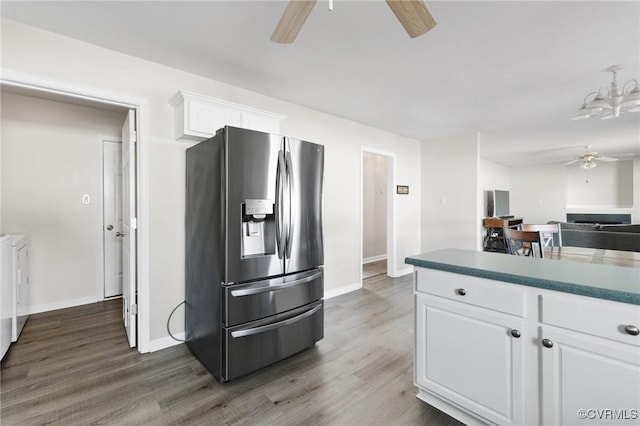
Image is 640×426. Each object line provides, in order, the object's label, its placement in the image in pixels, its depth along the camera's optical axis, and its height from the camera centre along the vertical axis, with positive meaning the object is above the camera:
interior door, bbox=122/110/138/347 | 2.41 -0.17
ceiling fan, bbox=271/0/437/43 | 1.20 +0.88
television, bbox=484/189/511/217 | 7.53 +0.24
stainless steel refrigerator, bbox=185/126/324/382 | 1.94 -0.29
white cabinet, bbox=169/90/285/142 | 2.37 +0.86
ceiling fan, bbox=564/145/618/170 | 5.61 +1.06
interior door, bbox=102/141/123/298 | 3.71 -0.06
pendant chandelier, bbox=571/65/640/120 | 2.41 +0.97
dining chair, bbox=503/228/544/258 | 2.18 -0.25
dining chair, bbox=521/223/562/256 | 2.55 -0.22
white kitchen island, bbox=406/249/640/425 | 1.08 -0.58
